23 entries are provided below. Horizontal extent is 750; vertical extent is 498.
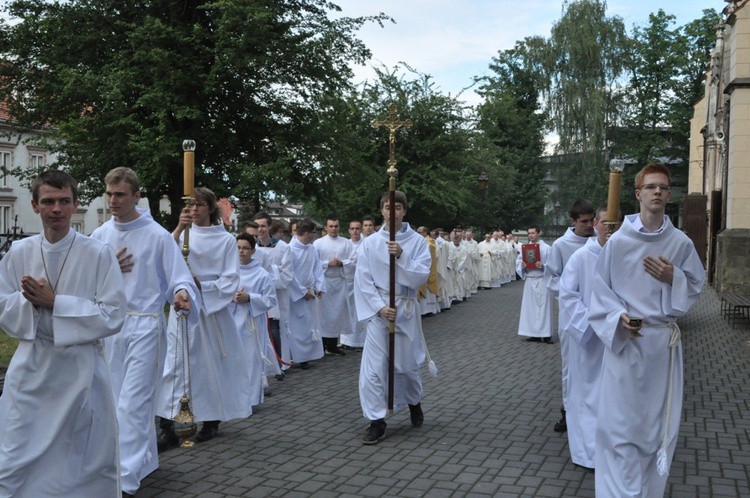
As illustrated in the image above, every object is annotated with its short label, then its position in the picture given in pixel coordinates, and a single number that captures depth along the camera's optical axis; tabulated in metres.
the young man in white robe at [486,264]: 30.48
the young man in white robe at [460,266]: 24.12
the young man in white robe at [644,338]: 4.97
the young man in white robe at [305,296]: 11.82
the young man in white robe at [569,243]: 7.80
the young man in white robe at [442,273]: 21.25
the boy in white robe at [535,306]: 14.57
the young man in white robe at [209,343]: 7.39
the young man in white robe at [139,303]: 5.82
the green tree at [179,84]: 22.05
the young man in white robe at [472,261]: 26.52
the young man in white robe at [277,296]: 10.35
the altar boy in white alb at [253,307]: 8.46
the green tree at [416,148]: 29.67
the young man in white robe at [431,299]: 17.60
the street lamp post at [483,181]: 33.72
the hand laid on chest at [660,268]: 4.94
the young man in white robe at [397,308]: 7.45
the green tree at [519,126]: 44.53
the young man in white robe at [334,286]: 13.34
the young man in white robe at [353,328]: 13.57
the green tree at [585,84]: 42.72
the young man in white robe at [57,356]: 4.36
